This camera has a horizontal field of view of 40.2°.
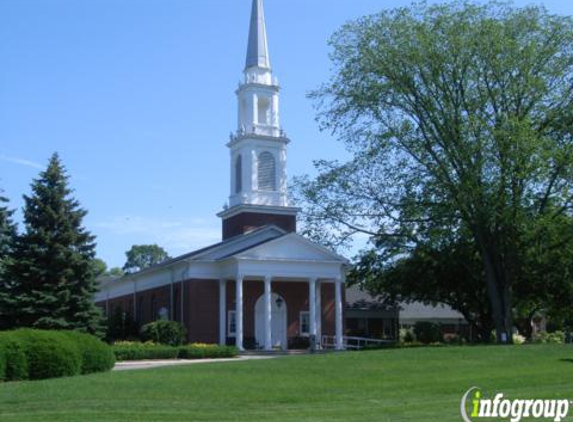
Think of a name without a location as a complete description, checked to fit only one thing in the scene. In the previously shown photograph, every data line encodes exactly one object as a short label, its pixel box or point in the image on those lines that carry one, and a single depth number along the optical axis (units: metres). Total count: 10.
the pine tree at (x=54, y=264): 36.84
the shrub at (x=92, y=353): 22.45
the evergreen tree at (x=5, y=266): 36.22
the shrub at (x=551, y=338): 49.43
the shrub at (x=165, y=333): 40.12
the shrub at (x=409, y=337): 51.66
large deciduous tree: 34.25
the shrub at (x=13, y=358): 20.30
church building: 43.19
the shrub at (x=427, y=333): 50.06
